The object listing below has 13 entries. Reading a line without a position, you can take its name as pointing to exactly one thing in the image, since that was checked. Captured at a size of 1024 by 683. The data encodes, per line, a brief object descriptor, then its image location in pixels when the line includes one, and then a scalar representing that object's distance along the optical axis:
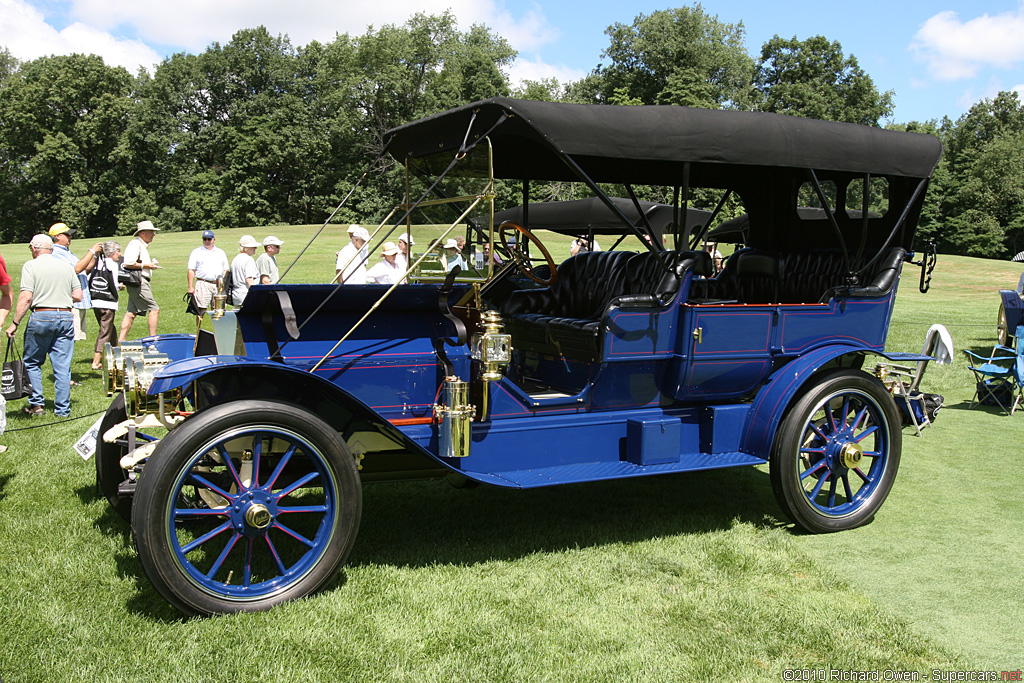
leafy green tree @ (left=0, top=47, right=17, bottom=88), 55.66
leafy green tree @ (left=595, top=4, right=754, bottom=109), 45.03
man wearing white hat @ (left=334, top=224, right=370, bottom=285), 8.18
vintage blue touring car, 3.30
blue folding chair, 7.77
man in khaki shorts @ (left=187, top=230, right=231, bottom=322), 9.86
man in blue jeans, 6.68
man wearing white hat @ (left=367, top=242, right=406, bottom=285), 8.37
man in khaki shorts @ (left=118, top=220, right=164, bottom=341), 9.54
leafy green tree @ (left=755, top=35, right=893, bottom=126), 45.47
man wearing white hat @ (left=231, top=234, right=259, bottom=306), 9.17
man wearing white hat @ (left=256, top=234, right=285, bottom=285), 9.54
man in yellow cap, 7.39
